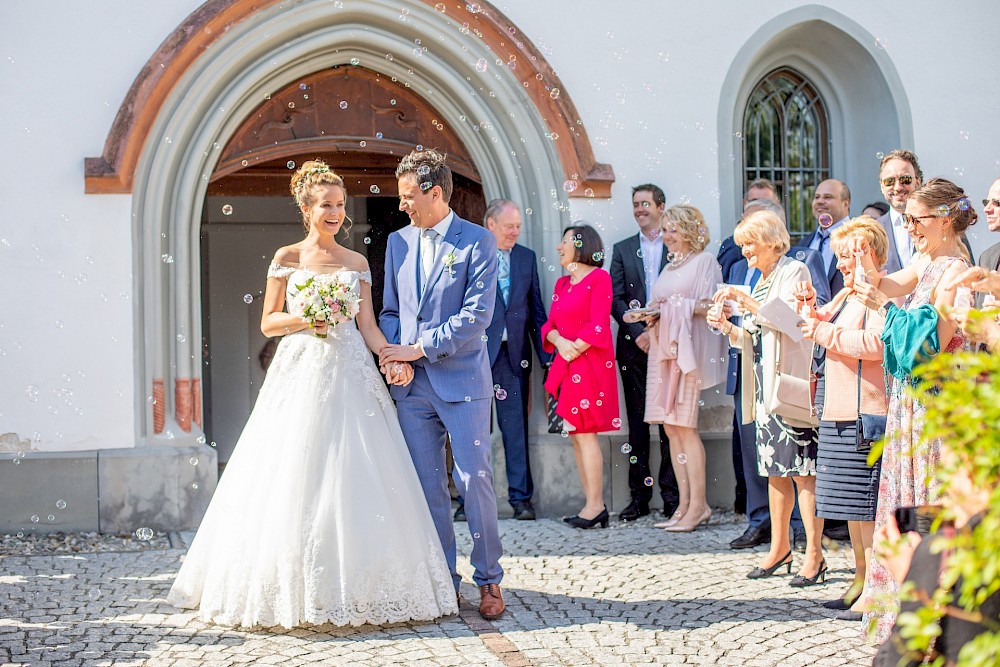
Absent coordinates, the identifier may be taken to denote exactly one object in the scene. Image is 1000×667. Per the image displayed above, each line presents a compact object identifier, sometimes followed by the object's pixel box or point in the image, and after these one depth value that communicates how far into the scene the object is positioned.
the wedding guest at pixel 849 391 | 4.92
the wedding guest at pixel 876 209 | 7.82
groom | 5.25
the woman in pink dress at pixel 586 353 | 7.54
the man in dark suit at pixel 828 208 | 7.20
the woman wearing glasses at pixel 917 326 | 4.32
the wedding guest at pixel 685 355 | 7.36
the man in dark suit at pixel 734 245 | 7.68
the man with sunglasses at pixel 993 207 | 4.82
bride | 4.85
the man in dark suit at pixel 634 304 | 7.99
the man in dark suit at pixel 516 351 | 7.97
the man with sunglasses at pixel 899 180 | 6.45
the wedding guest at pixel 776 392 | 5.72
